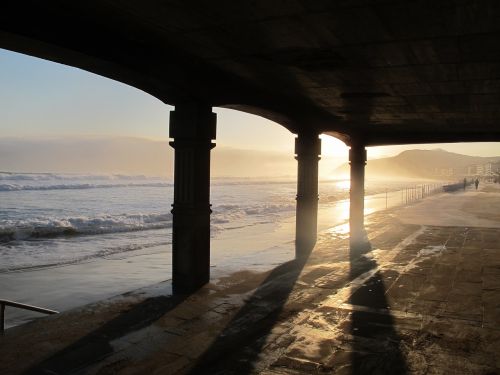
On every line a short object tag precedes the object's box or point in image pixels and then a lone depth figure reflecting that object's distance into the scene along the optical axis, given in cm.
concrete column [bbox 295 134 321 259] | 1430
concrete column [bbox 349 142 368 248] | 1981
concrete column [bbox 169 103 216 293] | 882
